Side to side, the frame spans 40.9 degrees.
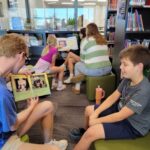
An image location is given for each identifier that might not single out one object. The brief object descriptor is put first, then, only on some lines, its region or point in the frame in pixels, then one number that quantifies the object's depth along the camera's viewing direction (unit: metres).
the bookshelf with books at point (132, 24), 2.82
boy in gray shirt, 1.50
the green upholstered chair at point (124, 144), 1.43
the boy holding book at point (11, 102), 1.28
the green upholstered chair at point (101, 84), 3.01
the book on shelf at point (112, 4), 4.33
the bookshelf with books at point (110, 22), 4.38
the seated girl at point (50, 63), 3.20
